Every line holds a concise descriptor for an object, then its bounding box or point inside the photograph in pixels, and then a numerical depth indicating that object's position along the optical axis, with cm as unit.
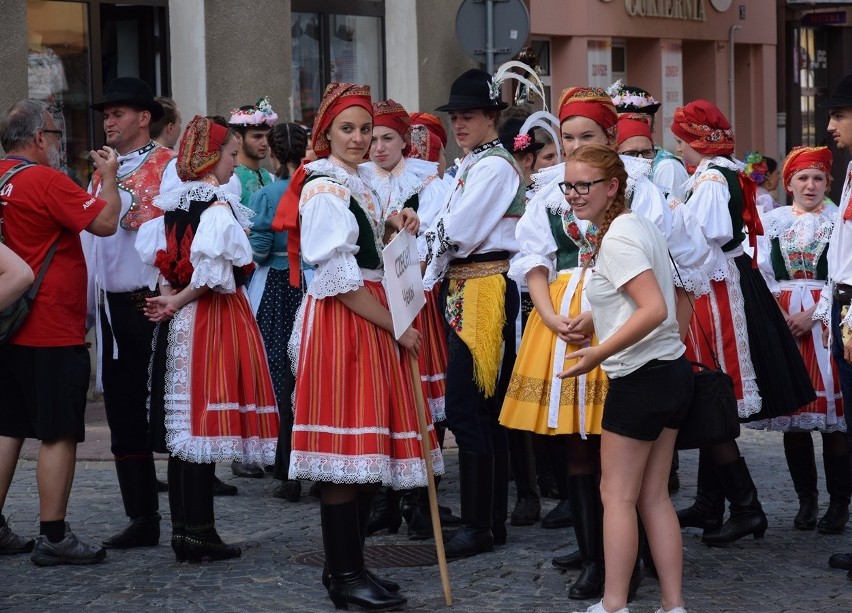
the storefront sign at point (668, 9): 2067
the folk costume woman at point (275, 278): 943
